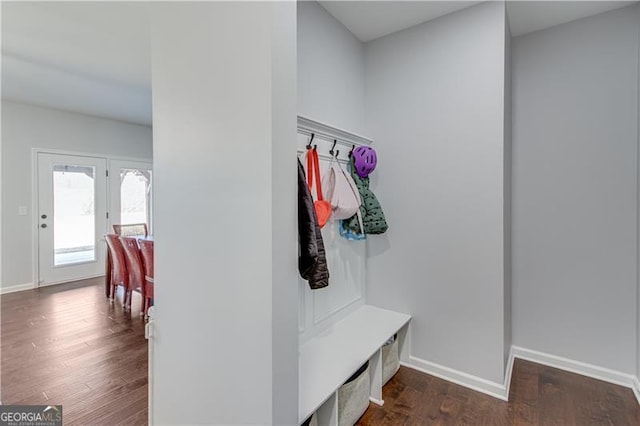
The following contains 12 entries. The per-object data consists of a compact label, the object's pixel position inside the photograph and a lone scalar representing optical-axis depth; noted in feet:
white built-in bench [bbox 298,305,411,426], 4.99
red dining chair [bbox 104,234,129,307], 11.85
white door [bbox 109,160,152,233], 17.17
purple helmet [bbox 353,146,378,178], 7.54
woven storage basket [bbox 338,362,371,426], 5.41
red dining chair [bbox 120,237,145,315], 10.93
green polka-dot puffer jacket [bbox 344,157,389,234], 7.29
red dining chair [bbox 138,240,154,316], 10.32
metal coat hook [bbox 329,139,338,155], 7.10
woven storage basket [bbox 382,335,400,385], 6.95
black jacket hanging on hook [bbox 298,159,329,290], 4.03
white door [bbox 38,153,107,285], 14.80
